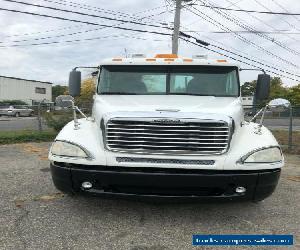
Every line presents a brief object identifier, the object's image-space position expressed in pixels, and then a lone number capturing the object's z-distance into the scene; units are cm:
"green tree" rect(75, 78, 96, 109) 890
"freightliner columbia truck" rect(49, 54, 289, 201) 272
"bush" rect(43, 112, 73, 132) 850
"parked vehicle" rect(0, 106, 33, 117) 2209
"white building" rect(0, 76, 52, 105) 3082
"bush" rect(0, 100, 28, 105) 2621
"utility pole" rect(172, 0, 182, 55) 1281
